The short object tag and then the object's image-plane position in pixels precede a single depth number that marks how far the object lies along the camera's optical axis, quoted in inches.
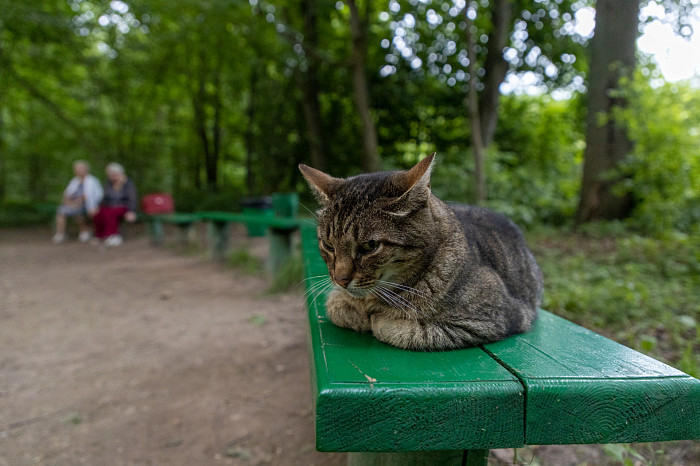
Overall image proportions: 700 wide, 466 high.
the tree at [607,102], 271.0
